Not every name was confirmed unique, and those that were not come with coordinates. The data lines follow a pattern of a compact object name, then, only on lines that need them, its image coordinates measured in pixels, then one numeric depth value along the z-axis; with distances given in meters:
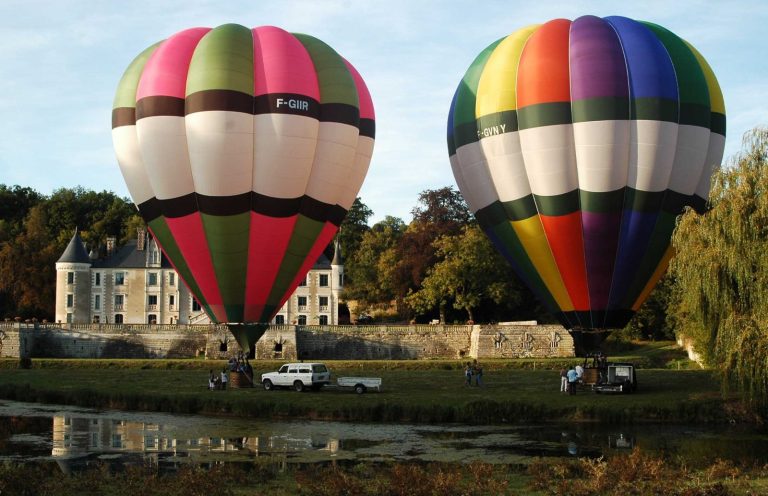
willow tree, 28.38
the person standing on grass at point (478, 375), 41.41
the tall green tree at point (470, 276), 72.62
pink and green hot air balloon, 37.78
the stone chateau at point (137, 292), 84.62
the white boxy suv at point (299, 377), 39.59
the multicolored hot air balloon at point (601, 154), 36.03
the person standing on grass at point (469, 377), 41.38
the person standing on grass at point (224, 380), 39.91
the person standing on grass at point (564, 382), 36.91
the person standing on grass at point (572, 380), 35.78
